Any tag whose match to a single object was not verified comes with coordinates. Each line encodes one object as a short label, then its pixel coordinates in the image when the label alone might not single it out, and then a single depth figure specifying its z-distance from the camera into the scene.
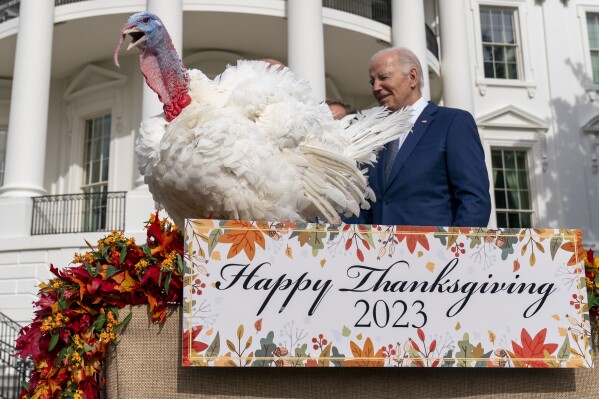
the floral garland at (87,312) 2.02
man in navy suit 3.05
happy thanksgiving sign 1.94
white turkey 2.50
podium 1.97
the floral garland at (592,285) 2.23
